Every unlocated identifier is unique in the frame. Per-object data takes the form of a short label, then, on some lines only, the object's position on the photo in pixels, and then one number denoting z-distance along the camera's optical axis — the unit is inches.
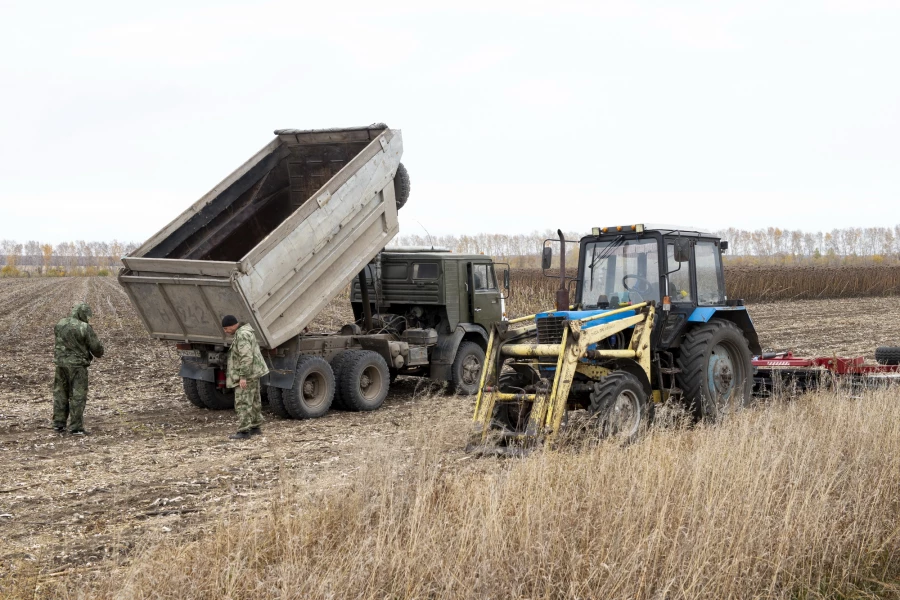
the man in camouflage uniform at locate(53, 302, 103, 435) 396.2
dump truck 406.0
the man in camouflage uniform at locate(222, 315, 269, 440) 389.4
